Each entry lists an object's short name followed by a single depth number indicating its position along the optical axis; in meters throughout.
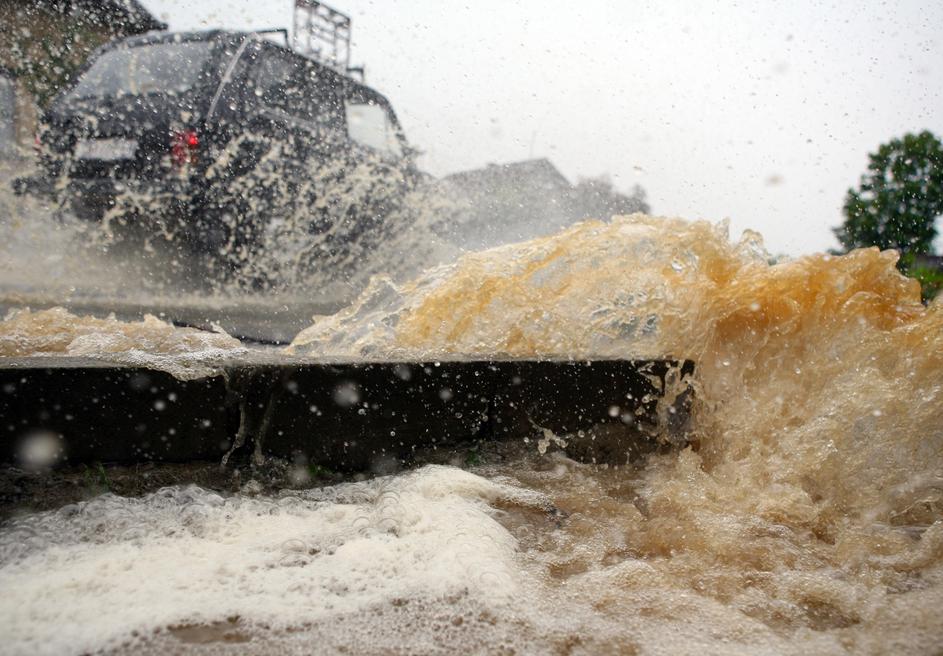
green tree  23.44
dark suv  5.20
